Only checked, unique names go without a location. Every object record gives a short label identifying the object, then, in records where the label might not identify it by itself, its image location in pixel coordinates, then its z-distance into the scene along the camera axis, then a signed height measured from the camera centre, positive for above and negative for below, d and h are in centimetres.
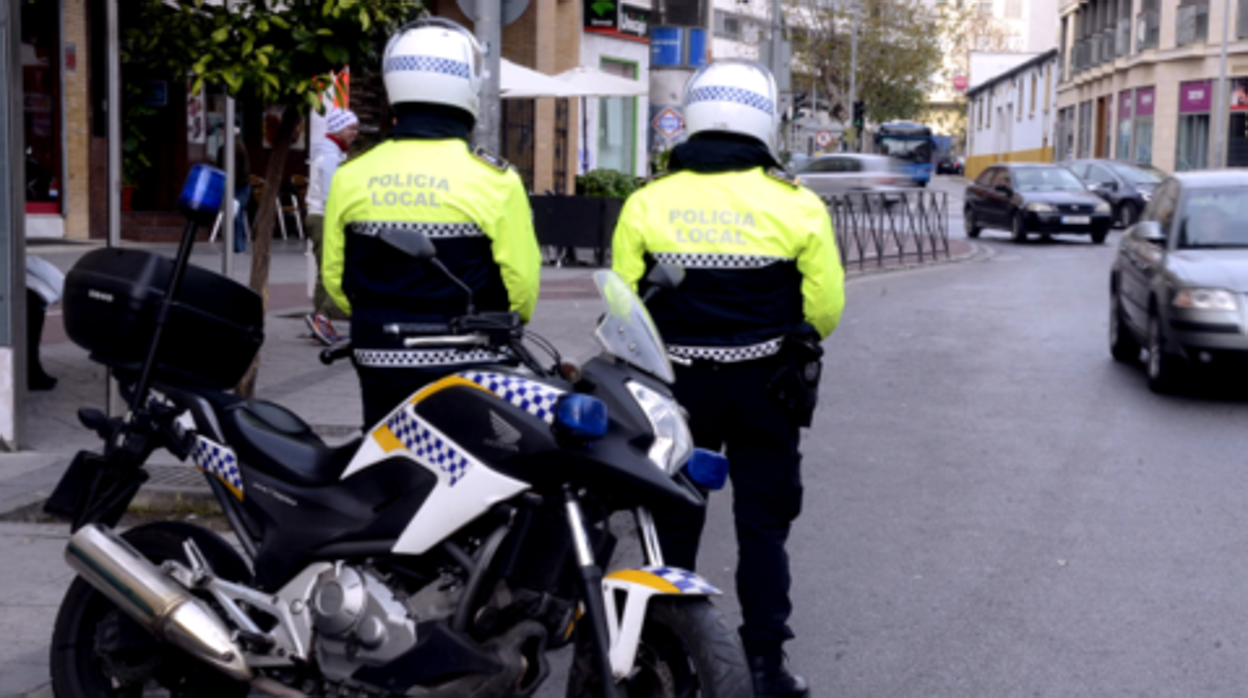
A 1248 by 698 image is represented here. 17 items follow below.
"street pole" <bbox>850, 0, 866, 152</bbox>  6297 +410
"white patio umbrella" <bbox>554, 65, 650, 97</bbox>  2184 +103
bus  7206 +102
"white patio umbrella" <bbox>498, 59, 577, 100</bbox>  2052 +94
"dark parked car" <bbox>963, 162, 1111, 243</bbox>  2850 -68
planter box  2005 -82
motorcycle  362 -92
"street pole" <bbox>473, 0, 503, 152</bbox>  845 +47
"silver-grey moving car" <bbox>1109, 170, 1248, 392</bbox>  1062 -77
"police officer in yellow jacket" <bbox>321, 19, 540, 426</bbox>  454 -20
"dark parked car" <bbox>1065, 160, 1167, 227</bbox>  3284 -30
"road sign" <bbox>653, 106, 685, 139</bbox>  2458 +55
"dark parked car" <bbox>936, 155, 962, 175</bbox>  10225 -8
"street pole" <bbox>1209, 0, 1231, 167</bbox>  4419 +134
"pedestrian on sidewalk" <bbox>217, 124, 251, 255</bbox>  2031 -74
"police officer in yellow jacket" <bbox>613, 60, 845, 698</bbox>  456 -41
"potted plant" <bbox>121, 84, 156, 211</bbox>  2214 +5
